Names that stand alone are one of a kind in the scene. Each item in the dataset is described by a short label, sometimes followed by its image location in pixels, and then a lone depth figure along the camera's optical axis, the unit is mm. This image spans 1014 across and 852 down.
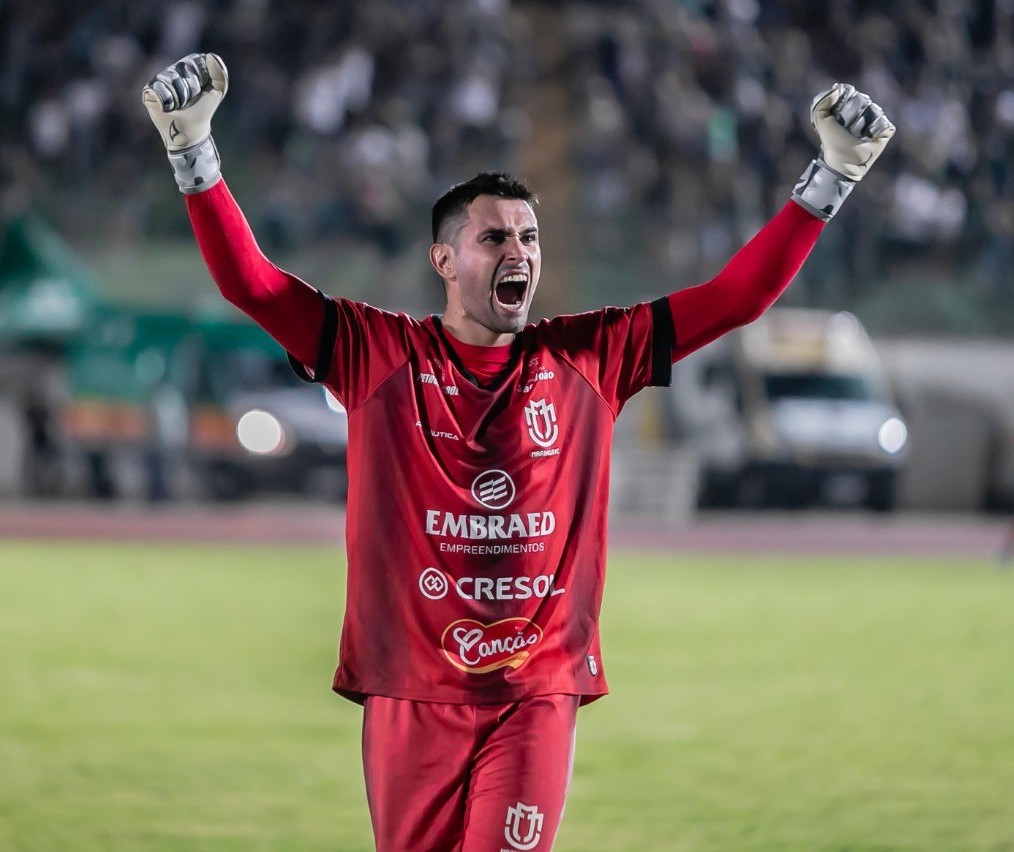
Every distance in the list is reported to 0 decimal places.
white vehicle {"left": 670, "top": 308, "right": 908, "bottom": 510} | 45524
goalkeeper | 7785
